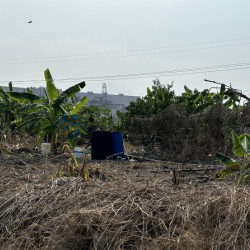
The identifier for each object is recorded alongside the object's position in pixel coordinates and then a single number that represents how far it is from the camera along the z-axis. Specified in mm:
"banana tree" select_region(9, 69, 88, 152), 11414
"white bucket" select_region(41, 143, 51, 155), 11368
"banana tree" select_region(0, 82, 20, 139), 14109
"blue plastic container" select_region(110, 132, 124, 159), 10508
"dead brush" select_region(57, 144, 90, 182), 5777
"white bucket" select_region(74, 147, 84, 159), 10555
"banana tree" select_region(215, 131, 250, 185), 5341
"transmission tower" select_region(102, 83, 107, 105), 58988
